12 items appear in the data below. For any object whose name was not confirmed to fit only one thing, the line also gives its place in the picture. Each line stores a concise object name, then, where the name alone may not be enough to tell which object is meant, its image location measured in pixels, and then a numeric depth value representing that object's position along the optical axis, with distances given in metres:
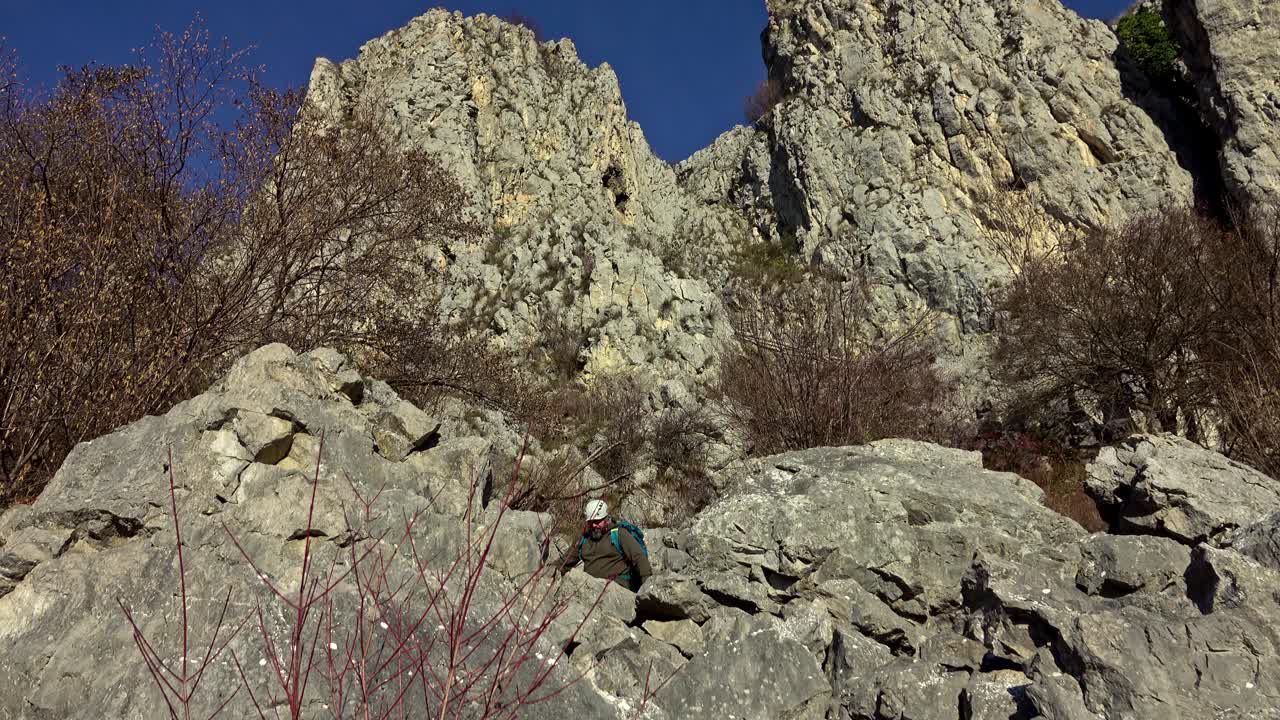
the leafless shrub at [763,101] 34.12
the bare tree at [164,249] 6.79
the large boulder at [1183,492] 6.37
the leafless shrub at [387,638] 3.73
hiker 6.61
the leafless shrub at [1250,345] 9.49
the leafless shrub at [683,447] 17.59
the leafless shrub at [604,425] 16.91
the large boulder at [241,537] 3.84
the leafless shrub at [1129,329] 14.95
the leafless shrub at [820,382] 13.89
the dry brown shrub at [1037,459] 15.25
